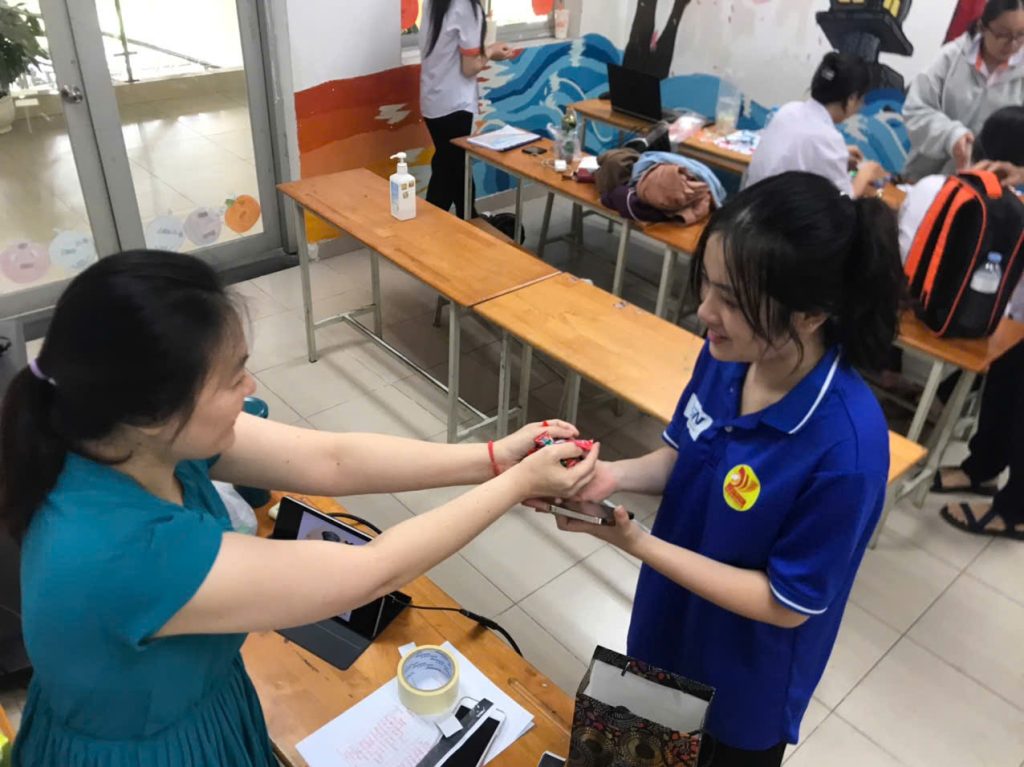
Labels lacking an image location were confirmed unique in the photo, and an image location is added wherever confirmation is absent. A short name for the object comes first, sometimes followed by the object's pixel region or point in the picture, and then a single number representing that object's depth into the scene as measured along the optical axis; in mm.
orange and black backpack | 2520
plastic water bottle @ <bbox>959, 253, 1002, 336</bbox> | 2498
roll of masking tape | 1326
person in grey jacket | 3525
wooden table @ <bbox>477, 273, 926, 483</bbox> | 2184
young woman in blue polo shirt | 1009
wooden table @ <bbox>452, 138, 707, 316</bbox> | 3258
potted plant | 3281
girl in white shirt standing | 4051
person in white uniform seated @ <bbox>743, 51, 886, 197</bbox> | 2938
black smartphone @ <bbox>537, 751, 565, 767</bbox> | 1271
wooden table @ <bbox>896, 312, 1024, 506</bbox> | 2512
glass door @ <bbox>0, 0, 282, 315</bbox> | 3512
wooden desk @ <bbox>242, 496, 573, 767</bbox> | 1321
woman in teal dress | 831
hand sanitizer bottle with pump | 3127
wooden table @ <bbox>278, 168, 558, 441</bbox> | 2779
